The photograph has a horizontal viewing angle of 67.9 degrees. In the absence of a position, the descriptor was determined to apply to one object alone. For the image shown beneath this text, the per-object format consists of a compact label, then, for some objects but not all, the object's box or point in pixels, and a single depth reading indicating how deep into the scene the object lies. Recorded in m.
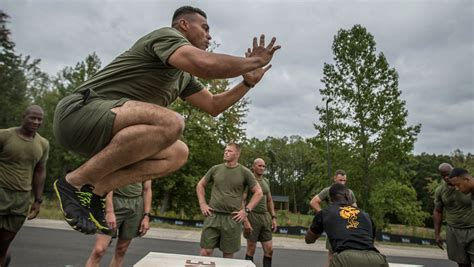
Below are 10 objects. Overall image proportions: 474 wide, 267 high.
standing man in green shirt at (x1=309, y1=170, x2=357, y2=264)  5.89
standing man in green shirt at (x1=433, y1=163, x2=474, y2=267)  5.32
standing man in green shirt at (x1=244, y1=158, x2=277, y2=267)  6.13
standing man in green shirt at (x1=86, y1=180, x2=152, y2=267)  4.35
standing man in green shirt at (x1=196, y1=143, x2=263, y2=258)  5.02
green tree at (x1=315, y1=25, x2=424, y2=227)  16.27
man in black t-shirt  3.22
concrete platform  3.48
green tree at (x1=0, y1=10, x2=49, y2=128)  26.55
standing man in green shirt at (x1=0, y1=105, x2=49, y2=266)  4.13
